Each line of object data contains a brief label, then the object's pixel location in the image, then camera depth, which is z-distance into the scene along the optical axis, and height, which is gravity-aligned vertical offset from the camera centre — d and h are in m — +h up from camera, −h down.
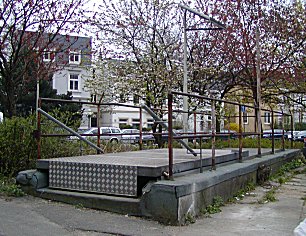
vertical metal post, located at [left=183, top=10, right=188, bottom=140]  12.44 +0.92
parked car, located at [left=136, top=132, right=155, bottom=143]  12.94 -0.29
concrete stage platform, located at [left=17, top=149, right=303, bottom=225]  5.80 -0.85
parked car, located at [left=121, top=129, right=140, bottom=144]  11.25 -0.24
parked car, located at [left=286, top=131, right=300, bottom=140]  16.11 -0.17
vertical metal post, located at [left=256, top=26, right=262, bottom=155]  12.64 +1.77
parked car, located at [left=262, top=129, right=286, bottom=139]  13.90 -0.12
